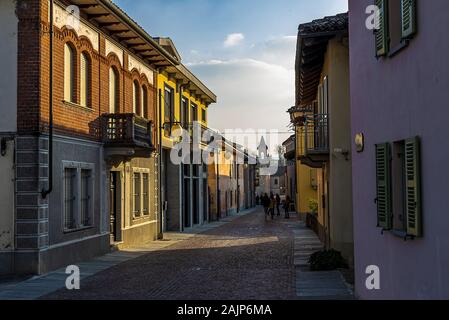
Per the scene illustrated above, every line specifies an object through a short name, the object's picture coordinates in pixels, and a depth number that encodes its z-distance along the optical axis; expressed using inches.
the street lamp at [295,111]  904.7
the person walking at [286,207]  1574.8
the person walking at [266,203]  1569.1
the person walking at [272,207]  1569.6
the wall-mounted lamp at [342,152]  588.4
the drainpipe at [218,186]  1581.0
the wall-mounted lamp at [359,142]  377.6
